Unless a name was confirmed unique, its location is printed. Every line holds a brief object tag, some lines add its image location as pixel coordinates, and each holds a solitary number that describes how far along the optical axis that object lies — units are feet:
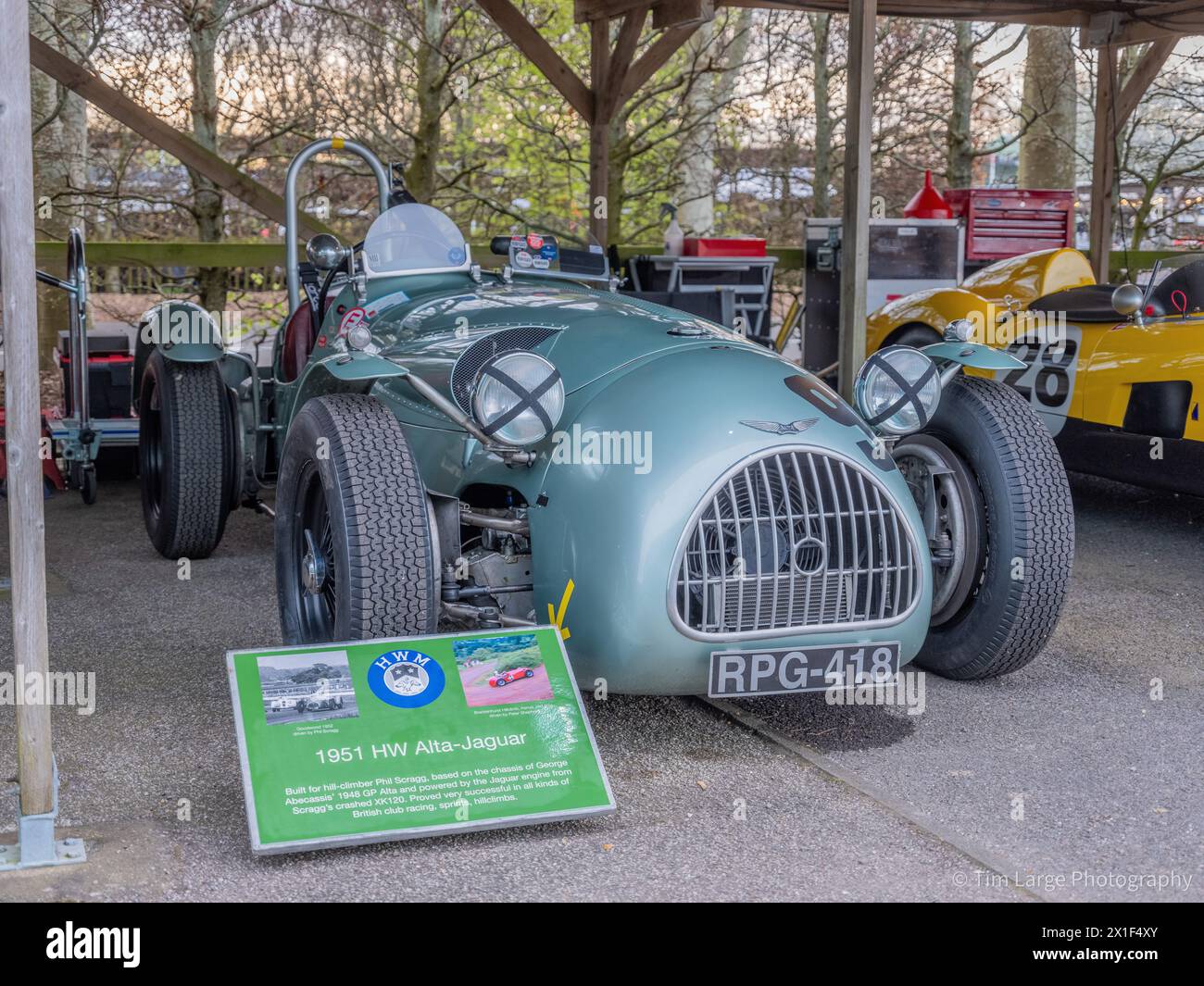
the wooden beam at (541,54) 26.99
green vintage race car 11.46
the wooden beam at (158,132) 26.48
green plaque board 10.13
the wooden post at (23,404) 9.48
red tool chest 37.96
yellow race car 19.99
